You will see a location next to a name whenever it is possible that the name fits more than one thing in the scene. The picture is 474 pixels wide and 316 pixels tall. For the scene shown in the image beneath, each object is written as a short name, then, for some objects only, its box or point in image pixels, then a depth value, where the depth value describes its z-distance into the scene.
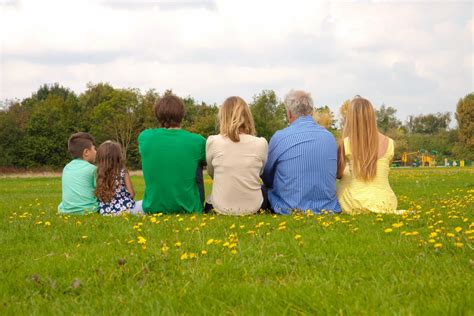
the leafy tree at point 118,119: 61.72
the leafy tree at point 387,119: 107.31
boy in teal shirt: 8.95
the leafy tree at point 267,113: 57.81
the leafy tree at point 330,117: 73.25
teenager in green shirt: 8.05
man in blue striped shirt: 7.94
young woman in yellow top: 7.82
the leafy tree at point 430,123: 122.69
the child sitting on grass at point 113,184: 8.76
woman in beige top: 7.85
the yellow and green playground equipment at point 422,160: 82.64
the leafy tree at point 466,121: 71.69
